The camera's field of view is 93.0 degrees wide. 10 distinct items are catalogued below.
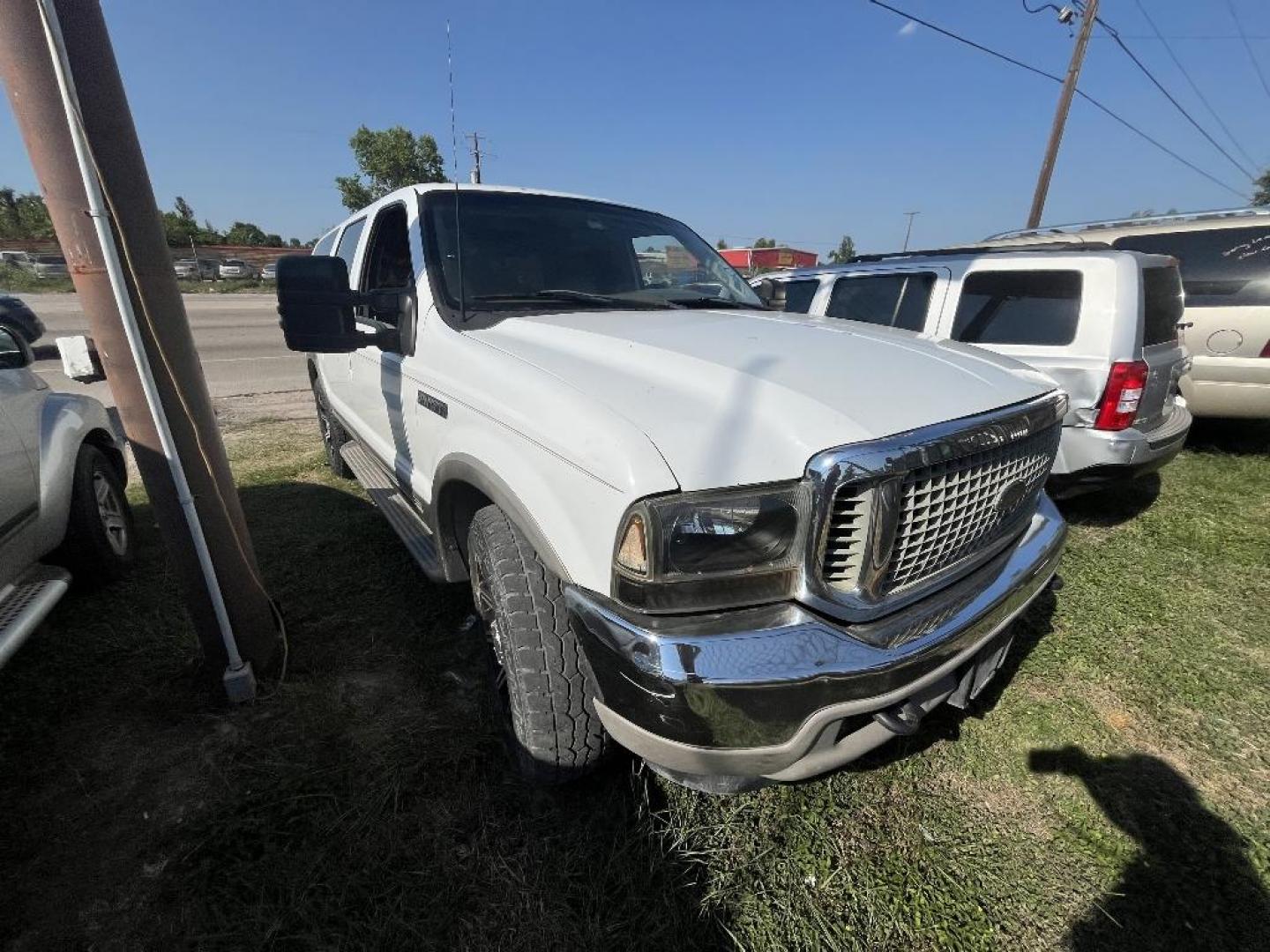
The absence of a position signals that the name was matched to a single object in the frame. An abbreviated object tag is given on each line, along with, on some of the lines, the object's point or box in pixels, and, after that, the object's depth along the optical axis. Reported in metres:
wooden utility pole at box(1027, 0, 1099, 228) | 12.96
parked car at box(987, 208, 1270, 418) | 4.85
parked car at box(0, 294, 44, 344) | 6.95
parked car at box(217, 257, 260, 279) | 39.89
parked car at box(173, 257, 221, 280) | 37.09
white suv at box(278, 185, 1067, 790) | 1.38
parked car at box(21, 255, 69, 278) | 30.97
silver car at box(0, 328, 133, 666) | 2.48
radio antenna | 2.31
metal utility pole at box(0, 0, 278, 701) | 1.75
